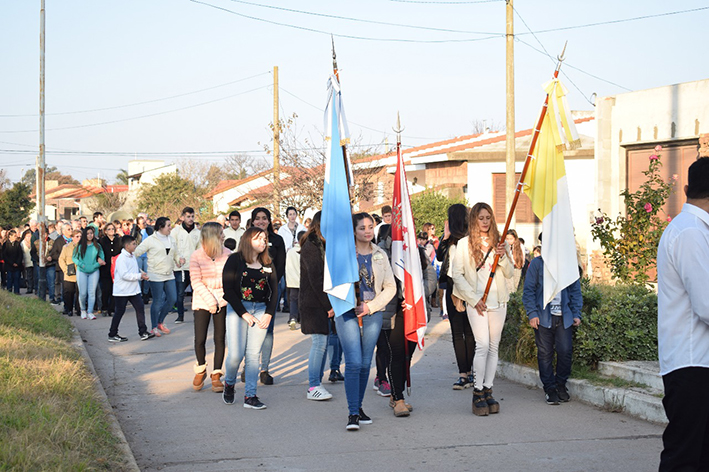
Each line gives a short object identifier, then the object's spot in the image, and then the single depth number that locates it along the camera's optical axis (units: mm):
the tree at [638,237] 11344
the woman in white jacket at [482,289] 7582
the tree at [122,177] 110525
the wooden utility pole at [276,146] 28567
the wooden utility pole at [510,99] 18406
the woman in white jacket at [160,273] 13523
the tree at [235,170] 84375
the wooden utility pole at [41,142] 22312
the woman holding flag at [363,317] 7102
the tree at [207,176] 74350
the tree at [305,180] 29219
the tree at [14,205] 45125
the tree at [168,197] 61531
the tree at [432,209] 24611
